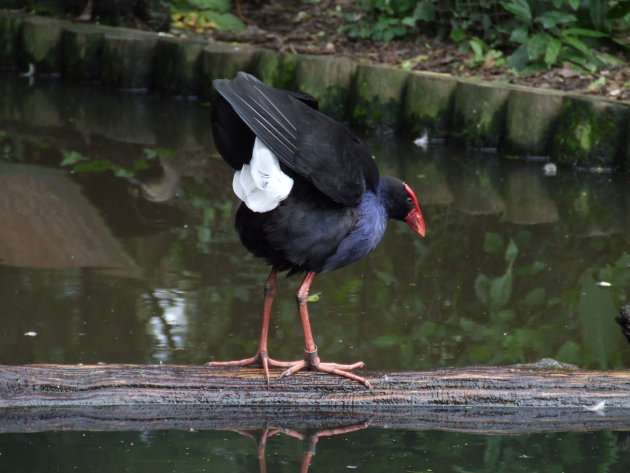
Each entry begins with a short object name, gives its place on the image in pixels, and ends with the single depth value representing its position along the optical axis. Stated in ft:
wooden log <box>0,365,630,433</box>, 25.45
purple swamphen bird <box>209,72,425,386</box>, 24.02
